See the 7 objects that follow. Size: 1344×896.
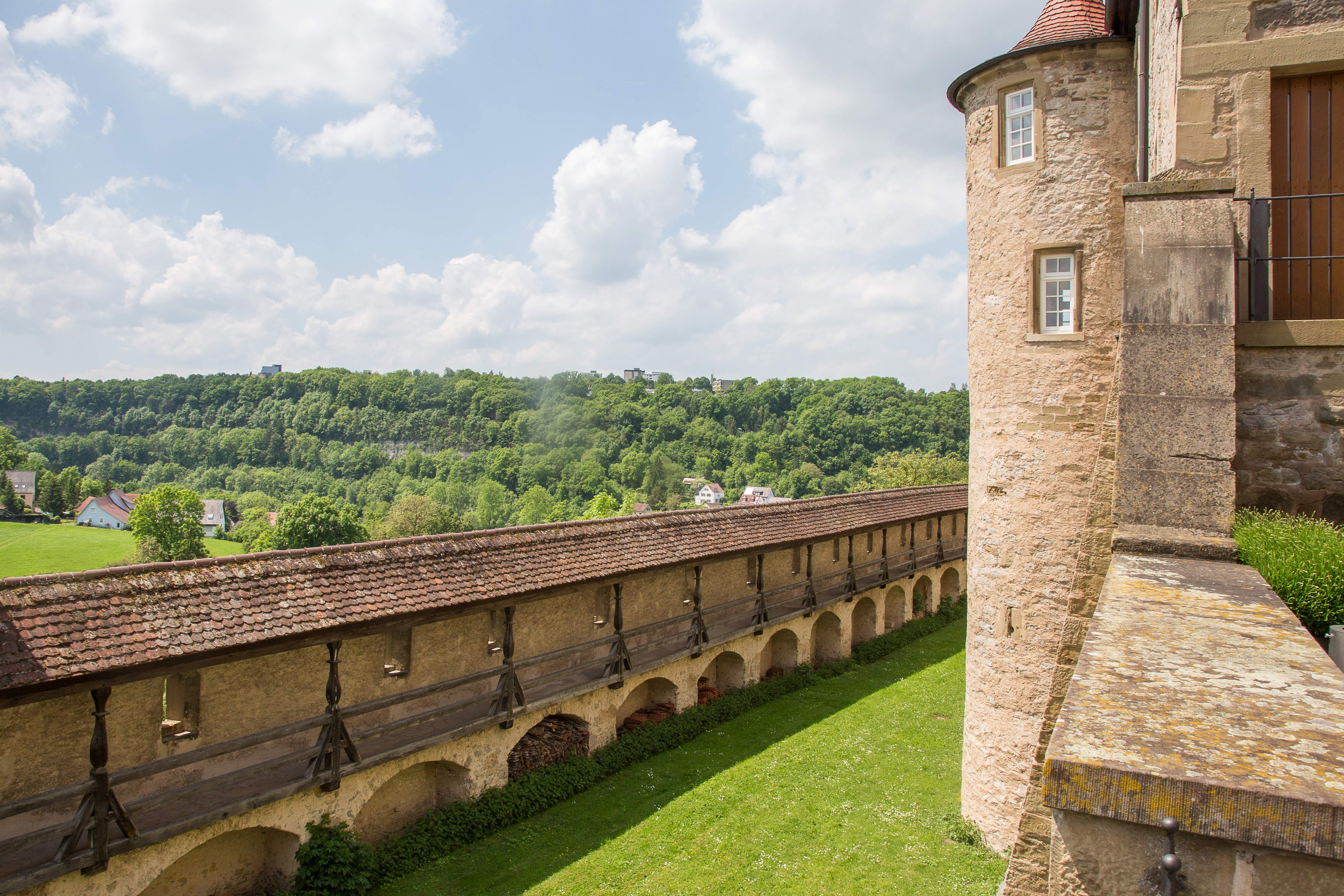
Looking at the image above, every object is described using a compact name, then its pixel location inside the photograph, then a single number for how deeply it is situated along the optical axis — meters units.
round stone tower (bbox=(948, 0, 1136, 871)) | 12.00
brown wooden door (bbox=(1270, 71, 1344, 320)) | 6.73
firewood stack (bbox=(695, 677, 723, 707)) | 20.75
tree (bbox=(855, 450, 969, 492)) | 76.56
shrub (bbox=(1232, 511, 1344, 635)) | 4.83
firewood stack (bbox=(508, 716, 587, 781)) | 15.90
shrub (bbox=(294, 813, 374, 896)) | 11.41
